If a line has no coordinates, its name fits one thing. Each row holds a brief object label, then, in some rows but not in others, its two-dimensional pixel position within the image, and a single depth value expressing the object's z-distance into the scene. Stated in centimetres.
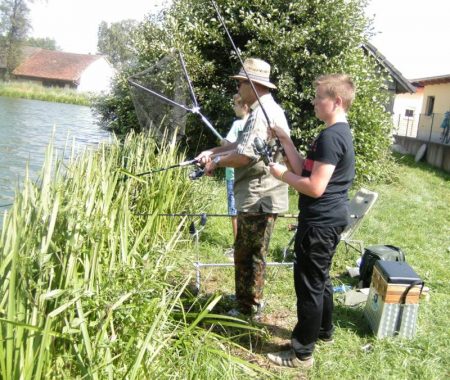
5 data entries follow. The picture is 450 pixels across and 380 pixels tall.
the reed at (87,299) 212
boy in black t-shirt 284
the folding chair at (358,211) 535
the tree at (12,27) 5803
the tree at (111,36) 8227
